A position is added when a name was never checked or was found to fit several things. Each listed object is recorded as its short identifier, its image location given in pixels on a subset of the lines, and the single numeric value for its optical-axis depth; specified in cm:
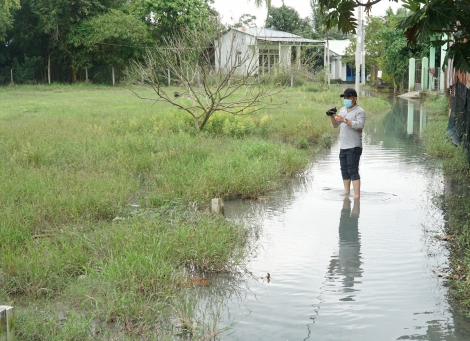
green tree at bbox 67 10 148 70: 3903
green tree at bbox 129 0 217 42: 4006
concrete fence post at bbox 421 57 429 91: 3581
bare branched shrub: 1462
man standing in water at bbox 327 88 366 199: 921
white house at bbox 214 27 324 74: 3944
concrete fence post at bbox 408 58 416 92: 3806
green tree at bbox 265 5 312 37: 5869
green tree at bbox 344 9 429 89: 4000
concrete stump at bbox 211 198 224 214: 809
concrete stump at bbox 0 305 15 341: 396
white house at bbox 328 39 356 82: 5978
